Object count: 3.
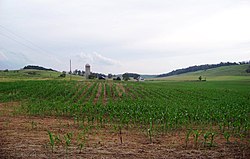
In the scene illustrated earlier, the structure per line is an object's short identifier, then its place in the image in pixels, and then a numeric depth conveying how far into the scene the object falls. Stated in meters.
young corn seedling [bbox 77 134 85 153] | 8.15
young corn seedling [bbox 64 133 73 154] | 8.21
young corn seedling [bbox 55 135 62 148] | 8.70
